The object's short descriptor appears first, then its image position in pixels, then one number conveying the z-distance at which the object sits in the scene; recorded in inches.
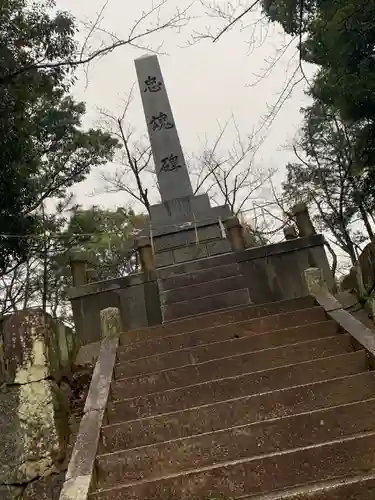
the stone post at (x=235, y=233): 385.7
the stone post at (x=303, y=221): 371.9
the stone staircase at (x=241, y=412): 135.5
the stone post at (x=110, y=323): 236.5
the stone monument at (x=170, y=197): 381.7
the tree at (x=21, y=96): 299.9
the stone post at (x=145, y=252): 378.3
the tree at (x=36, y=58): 238.4
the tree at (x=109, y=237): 637.3
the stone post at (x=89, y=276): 394.3
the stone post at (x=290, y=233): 396.8
